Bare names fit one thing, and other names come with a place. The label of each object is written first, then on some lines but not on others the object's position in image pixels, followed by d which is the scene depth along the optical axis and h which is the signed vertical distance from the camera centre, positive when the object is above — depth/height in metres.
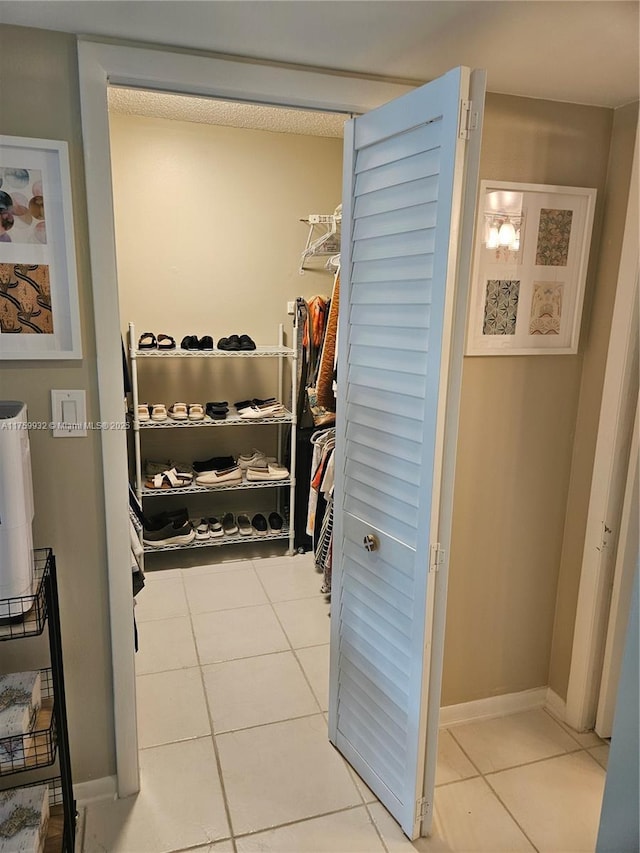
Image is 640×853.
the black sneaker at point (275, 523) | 3.71 -1.34
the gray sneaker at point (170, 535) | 3.41 -1.32
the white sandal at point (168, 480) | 3.40 -1.00
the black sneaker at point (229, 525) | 3.61 -1.34
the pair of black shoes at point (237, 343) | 3.44 -0.18
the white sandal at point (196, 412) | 3.43 -0.59
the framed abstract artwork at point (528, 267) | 1.88 +0.18
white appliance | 1.35 -0.50
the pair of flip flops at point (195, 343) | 3.38 -0.18
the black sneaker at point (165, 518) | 3.50 -1.26
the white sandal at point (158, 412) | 3.38 -0.59
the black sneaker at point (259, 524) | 3.68 -1.34
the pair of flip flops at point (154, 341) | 3.31 -0.17
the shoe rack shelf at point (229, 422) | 3.32 -0.65
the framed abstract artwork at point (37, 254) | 1.47 +0.14
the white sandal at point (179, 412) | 3.40 -0.59
